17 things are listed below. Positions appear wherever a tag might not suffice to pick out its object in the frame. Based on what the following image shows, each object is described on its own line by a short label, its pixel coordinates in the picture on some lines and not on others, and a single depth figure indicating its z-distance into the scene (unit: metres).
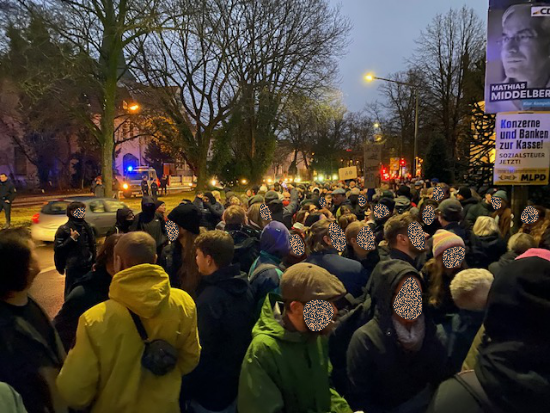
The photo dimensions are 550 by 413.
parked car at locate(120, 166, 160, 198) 37.25
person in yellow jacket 2.08
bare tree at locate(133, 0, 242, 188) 21.89
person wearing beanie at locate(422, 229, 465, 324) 3.06
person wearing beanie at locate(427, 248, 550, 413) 1.43
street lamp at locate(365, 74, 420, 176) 21.28
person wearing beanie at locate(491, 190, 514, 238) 7.08
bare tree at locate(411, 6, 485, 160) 33.19
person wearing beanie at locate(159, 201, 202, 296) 4.30
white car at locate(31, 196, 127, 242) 12.77
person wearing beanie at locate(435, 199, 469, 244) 5.57
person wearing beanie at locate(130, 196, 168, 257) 6.36
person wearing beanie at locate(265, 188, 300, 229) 7.75
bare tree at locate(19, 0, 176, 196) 16.77
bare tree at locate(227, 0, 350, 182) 24.12
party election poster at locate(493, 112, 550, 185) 8.47
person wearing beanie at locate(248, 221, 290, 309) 4.06
